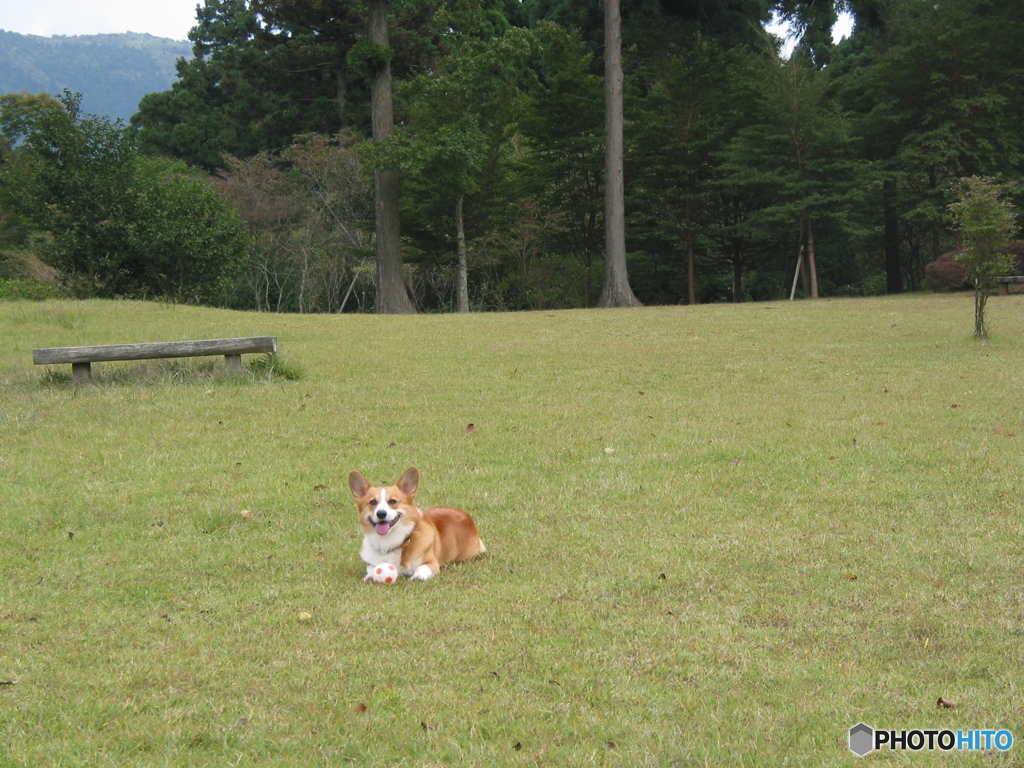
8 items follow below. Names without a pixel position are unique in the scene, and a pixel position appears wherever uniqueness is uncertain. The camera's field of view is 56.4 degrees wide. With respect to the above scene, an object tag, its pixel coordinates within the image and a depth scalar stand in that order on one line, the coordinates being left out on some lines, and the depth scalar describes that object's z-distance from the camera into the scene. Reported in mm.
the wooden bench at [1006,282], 24422
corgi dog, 4668
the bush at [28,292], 21019
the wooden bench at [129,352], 10570
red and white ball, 4820
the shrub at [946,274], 26309
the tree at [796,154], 27375
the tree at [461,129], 25422
